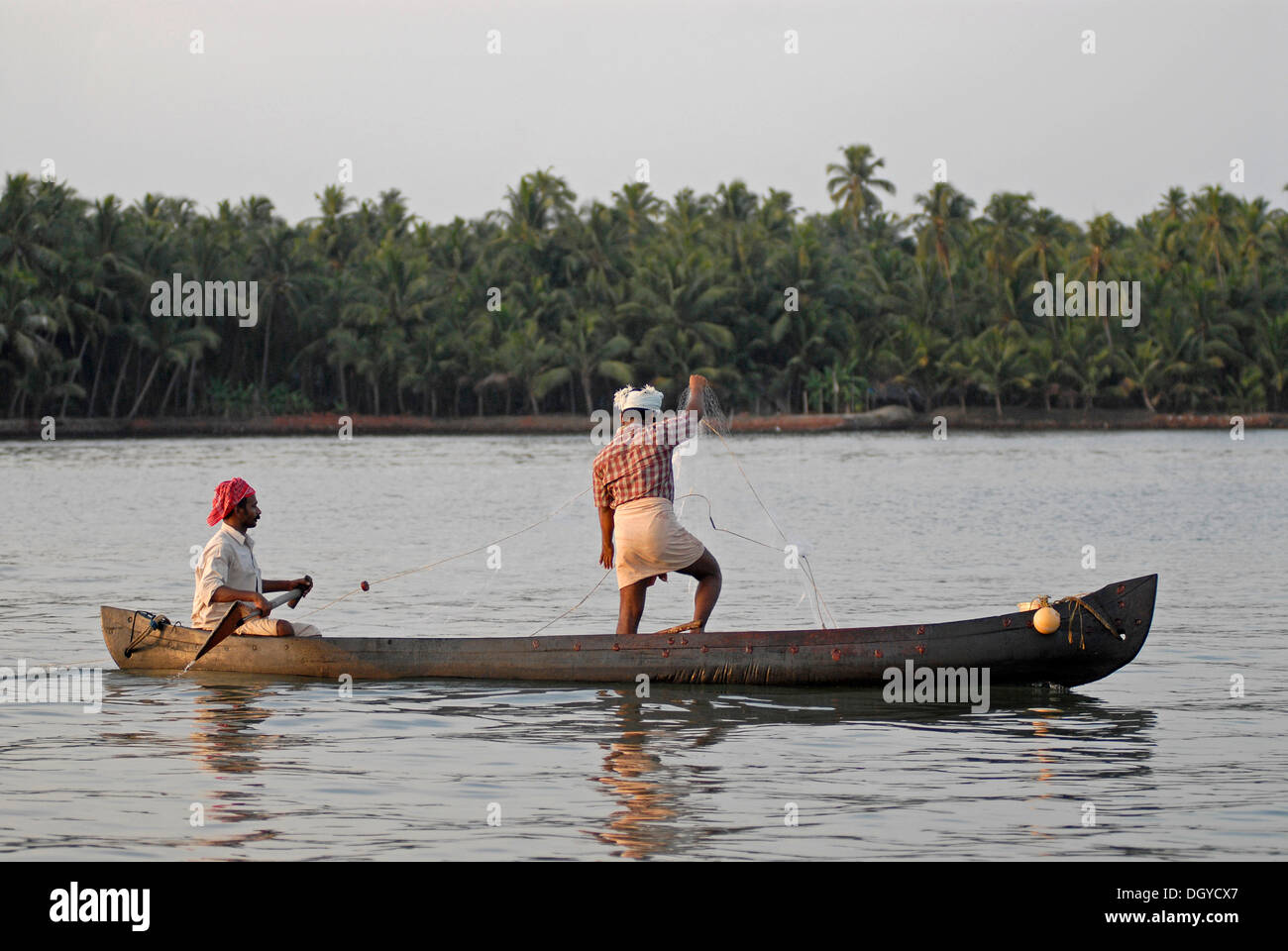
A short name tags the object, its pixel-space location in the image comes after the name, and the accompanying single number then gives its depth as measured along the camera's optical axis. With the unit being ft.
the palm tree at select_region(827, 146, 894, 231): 320.09
